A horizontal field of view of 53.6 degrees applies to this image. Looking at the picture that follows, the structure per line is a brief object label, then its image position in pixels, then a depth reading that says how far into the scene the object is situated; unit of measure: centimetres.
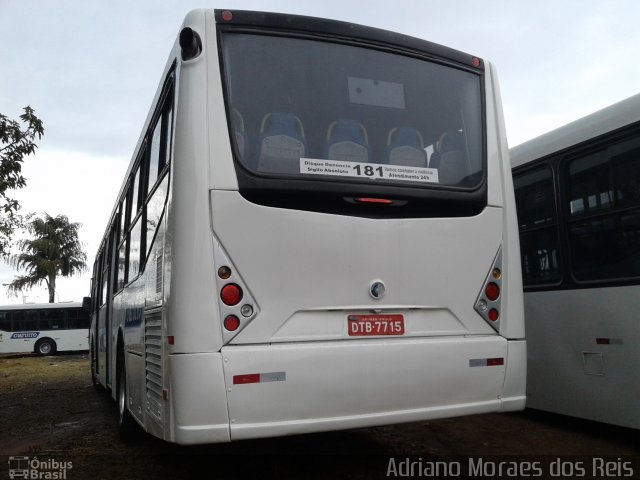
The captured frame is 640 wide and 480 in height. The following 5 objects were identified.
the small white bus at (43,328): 3312
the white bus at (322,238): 393
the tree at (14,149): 1267
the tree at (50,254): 4784
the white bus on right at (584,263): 544
